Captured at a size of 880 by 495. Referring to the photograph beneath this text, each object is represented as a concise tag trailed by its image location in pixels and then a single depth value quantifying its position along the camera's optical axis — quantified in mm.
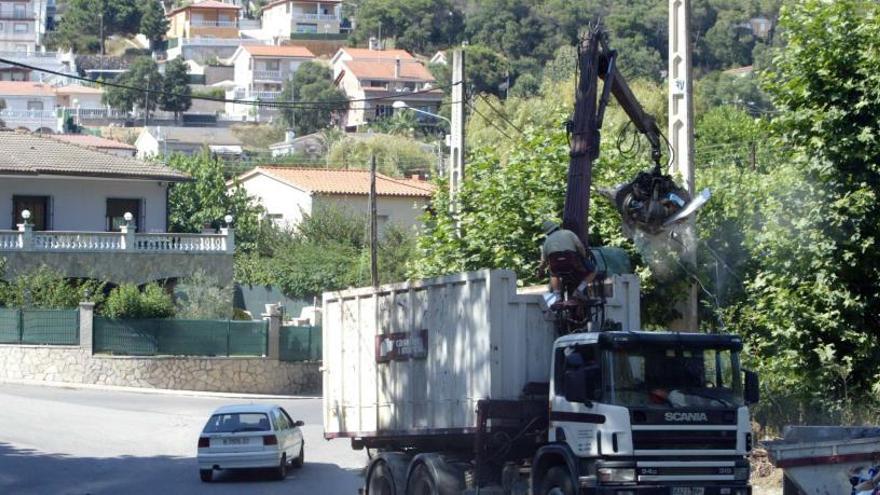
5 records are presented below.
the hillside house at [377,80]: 153875
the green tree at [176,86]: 152375
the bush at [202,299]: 49159
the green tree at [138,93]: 151500
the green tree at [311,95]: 148375
